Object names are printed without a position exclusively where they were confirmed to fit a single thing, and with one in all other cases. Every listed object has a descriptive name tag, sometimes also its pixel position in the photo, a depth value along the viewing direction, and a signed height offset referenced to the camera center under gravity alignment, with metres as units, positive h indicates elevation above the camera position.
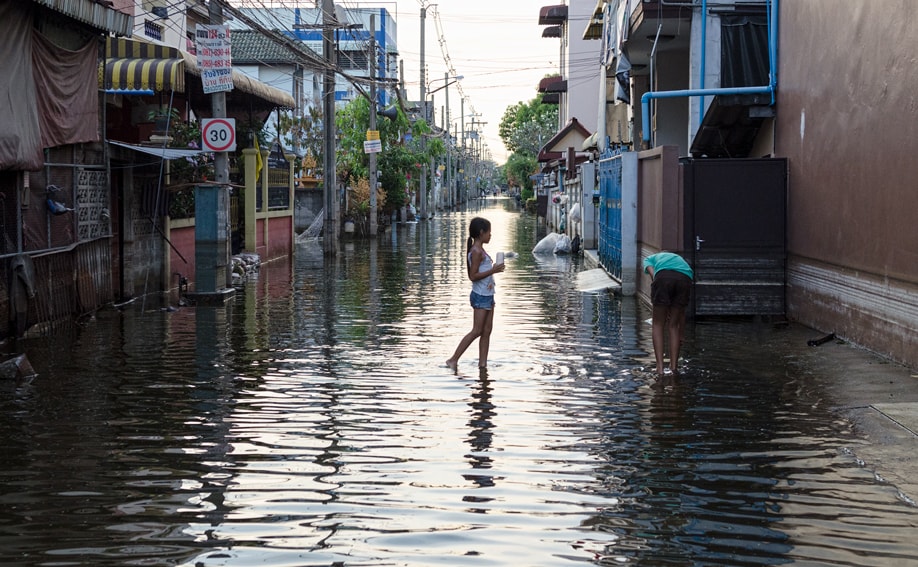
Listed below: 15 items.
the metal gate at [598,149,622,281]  23.23 -0.17
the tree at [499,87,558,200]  109.12 +7.14
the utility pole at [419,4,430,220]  65.63 +1.46
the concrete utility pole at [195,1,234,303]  20.41 -0.22
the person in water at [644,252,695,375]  11.97 -0.95
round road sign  20.19 +1.26
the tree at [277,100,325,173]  52.47 +3.23
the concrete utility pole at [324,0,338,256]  32.88 +1.53
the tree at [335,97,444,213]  52.41 +2.54
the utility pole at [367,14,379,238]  45.28 +0.99
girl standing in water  12.41 -0.89
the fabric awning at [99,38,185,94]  21.05 +2.40
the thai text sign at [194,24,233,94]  19.94 +2.44
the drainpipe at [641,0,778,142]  18.03 +2.00
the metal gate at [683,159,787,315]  16.80 -0.39
